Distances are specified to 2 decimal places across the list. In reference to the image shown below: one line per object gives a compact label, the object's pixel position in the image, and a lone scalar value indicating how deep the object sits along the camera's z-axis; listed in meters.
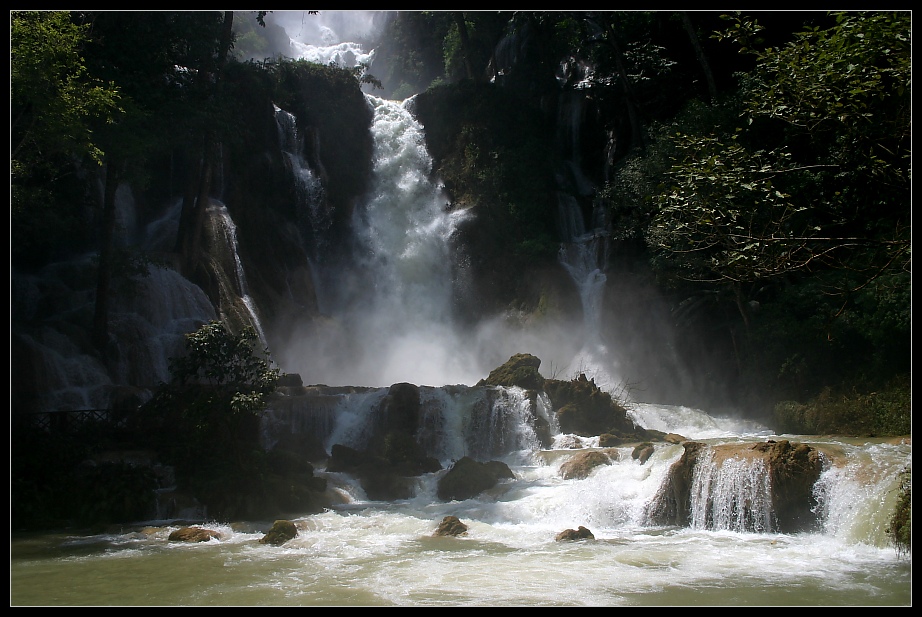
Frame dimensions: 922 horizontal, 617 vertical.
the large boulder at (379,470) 15.19
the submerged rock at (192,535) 11.94
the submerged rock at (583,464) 14.91
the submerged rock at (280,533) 11.74
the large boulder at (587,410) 19.16
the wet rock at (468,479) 14.77
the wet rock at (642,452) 14.45
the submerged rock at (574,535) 11.86
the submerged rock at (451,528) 12.27
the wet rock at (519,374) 19.55
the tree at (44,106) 13.40
